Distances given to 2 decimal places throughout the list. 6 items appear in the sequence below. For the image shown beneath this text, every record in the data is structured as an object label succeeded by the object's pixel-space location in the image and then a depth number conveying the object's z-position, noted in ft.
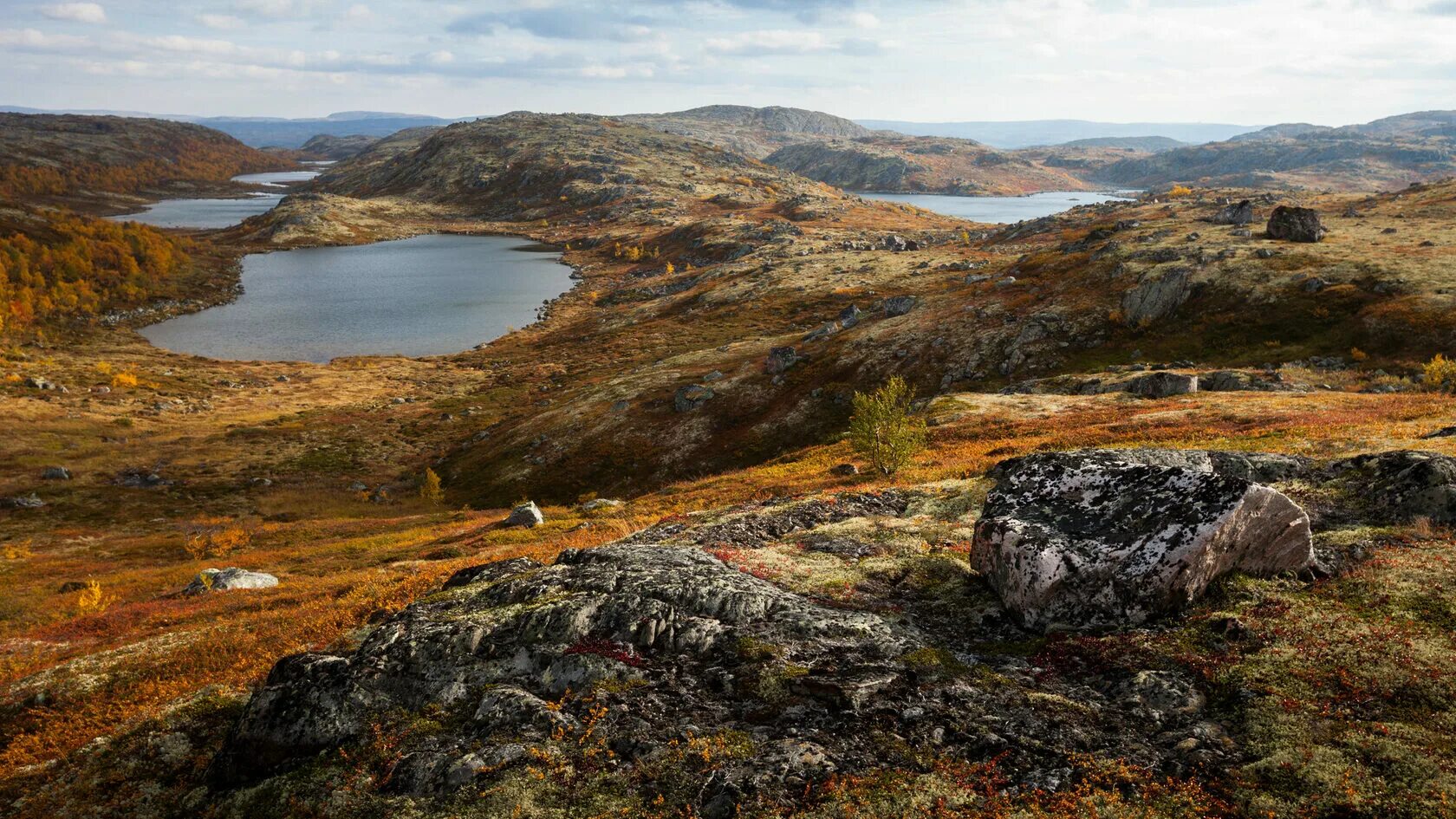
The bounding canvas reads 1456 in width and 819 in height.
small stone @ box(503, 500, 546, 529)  140.87
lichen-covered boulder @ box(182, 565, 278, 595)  115.24
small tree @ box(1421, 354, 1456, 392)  134.72
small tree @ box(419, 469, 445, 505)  217.15
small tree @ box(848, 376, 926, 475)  121.39
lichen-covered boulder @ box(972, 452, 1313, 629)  47.42
